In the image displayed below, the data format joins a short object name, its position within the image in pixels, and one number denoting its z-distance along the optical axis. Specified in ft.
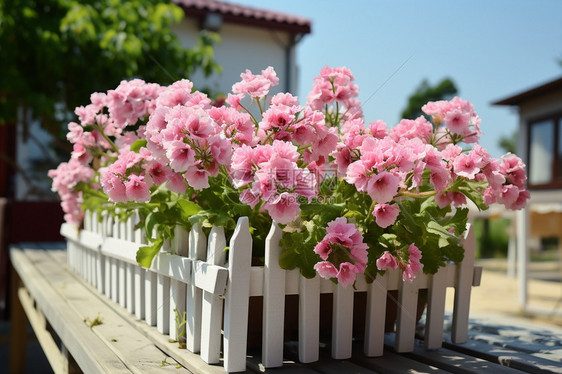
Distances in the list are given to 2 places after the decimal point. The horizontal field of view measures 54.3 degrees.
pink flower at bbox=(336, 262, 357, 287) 4.09
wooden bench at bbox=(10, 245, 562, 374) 4.47
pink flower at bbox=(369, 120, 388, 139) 5.08
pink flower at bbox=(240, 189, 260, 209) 4.06
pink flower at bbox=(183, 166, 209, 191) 4.25
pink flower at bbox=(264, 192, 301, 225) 3.93
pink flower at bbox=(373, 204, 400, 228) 4.26
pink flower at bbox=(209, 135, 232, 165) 4.19
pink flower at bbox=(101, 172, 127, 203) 4.82
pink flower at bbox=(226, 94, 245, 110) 4.91
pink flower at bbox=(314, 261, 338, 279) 4.07
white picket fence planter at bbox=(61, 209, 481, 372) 4.25
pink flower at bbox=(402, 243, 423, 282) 4.38
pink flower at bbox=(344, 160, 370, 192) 4.03
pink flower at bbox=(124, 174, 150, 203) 4.75
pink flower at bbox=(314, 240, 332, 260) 4.07
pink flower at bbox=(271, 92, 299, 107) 4.61
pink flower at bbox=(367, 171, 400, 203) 3.93
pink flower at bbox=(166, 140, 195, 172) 4.09
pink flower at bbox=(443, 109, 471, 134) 5.07
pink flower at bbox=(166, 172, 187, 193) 4.70
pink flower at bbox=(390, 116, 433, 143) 5.24
